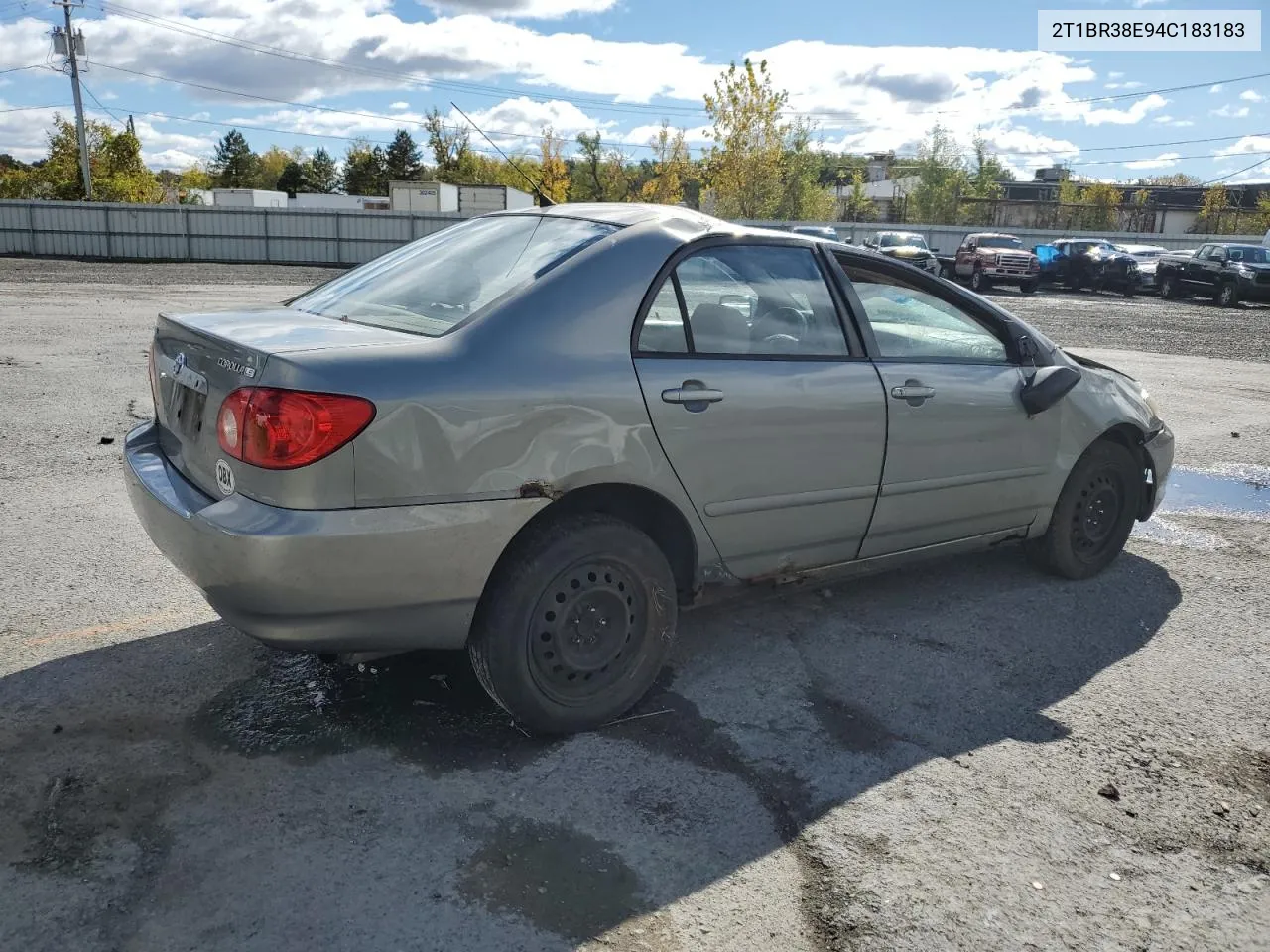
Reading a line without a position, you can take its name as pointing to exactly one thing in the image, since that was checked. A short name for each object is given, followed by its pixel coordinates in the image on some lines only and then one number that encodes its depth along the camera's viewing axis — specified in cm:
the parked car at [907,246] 2773
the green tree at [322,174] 9194
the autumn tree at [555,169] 5909
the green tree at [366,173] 8412
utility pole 4328
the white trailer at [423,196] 4784
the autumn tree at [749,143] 4594
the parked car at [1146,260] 3148
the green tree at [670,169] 5516
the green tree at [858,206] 6894
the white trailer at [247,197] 6316
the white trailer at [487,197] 4538
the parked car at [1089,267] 3166
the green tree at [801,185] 5366
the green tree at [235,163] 9475
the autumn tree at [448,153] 7569
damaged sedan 283
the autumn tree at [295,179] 9081
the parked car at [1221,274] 2659
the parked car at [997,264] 2983
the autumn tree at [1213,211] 6102
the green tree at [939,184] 6681
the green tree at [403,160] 8281
